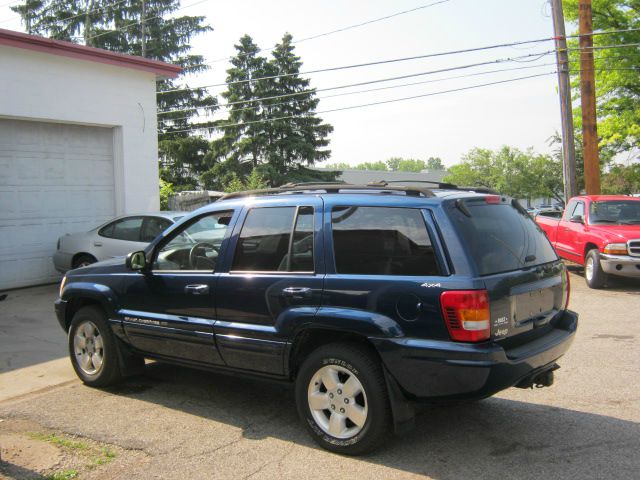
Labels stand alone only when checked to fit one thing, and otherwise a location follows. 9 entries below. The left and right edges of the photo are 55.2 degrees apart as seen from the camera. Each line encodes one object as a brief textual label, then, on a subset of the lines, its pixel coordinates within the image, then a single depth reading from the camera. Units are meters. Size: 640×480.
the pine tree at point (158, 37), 38.38
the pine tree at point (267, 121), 43.19
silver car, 11.18
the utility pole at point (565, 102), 16.25
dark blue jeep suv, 3.75
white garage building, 11.86
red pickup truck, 10.84
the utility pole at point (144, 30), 38.12
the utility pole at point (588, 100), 16.16
